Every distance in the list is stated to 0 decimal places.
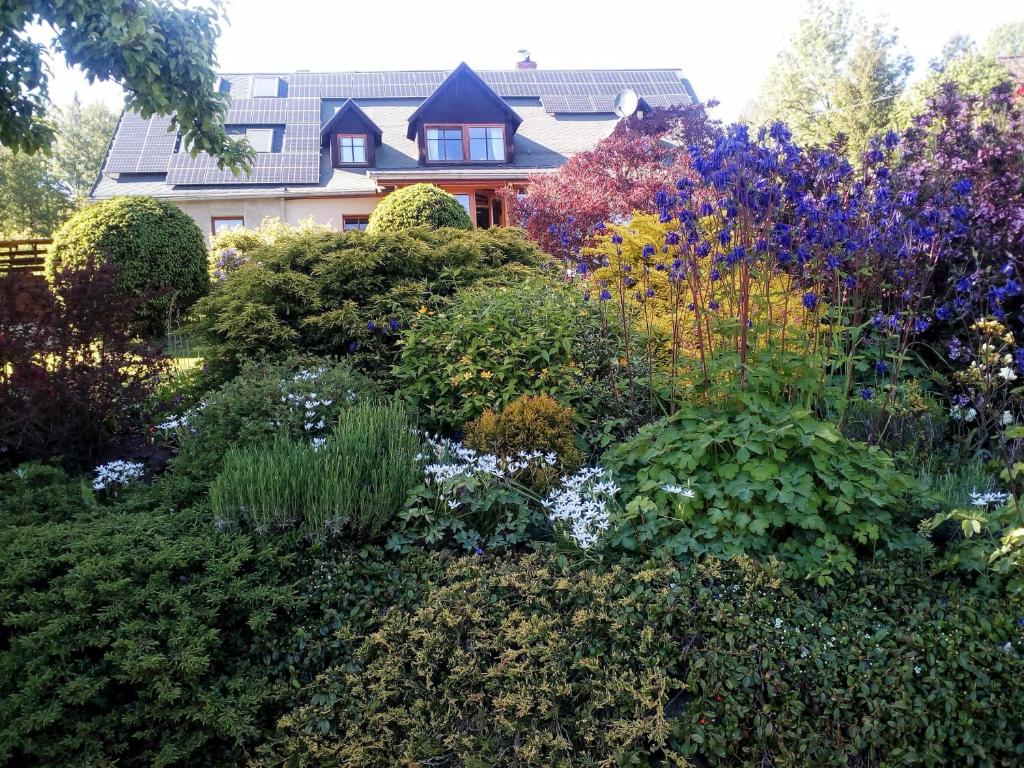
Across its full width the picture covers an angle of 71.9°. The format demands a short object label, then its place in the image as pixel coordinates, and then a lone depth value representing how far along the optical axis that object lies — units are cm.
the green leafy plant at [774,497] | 274
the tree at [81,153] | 3644
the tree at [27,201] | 2803
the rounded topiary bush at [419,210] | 1117
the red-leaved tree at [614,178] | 1030
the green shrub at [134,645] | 233
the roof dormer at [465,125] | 1833
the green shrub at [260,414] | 376
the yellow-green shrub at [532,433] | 359
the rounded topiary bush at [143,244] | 1083
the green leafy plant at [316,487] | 303
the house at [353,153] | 1762
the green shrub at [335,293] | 539
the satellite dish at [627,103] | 1858
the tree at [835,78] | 2227
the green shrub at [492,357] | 428
